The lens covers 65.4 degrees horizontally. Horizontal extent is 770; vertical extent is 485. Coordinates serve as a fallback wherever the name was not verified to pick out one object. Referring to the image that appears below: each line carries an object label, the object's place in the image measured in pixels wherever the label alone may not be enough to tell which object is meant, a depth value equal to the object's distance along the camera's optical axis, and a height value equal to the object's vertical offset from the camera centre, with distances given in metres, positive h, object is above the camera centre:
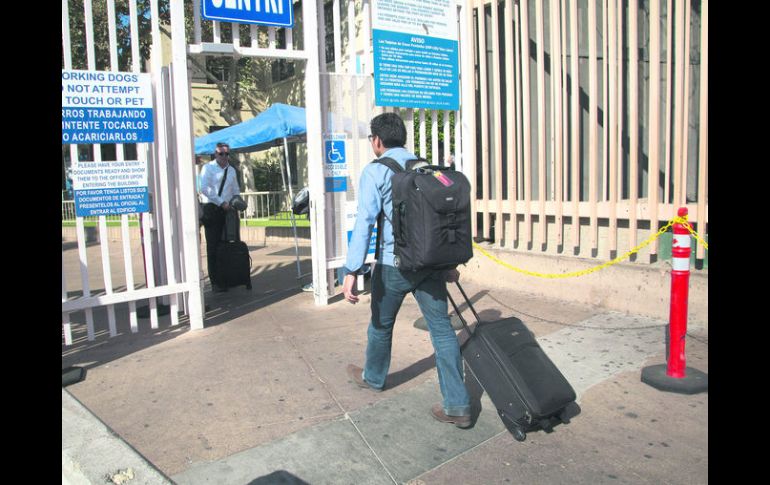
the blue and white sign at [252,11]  5.50 +1.66
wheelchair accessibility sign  6.65 +0.21
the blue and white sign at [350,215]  6.88 -0.36
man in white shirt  7.68 -0.12
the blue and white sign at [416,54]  6.55 +1.45
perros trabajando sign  4.77 +0.69
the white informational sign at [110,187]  4.96 +0.02
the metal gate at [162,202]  5.09 -0.13
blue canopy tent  10.70 +1.07
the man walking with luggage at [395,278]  3.64 -0.59
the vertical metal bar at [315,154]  6.38 +0.33
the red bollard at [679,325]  4.03 -1.02
